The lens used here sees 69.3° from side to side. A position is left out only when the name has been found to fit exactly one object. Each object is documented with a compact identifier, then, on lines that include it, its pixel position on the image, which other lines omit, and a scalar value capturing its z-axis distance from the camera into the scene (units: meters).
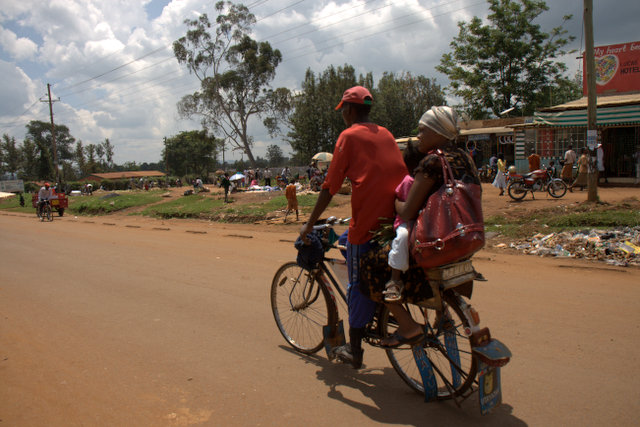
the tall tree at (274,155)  85.03
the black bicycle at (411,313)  2.76
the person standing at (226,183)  23.95
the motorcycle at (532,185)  15.36
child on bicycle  2.76
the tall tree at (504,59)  30.06
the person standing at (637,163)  18.76
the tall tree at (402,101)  48.00
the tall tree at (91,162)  95.48
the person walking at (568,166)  18.11
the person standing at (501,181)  17.34
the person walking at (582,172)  16.52
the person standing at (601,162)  18.62
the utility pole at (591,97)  12.15
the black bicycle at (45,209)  22.17
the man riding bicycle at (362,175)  3.08
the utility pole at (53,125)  43.33
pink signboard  22.42
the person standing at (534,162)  19.44
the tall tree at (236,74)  39.69
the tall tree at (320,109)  43.84
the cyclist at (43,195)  22.53
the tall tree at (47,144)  76.81
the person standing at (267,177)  33.09
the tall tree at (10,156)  86.50
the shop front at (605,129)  18.98
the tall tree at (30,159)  76.50
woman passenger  2.65
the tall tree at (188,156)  78.94
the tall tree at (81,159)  94.94
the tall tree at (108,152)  108.88
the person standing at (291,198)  15.20
